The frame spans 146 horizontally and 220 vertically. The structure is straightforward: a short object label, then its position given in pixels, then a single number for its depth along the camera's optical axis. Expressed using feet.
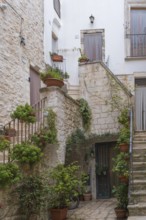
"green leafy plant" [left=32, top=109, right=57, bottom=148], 28.35
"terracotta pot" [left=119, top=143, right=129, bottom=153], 33.96
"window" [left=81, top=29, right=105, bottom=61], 52.38
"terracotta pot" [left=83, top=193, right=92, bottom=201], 42.88
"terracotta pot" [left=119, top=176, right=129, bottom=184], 29.15
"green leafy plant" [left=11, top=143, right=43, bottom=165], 24.80
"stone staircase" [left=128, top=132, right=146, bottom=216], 24.90
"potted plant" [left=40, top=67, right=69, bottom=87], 32.55
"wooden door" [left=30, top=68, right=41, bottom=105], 42.29
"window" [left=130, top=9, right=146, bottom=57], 51.83
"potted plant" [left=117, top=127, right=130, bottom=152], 34.17
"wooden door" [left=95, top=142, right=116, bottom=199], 46.24
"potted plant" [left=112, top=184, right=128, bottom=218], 28.30
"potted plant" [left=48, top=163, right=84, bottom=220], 27.96
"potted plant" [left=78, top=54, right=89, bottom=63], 45.88
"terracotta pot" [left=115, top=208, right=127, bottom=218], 28.25
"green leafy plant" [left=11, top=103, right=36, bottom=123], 26.48
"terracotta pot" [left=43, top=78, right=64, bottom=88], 32.55
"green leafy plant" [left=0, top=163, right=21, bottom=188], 21.67
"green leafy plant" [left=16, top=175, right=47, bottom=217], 24.30
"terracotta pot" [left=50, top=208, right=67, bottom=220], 28.12
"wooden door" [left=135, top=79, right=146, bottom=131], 46.19
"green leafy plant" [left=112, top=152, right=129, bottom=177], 29.81
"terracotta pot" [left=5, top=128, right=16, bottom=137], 28.10
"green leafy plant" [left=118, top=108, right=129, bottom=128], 40.25
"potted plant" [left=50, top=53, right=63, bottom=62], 49.70
